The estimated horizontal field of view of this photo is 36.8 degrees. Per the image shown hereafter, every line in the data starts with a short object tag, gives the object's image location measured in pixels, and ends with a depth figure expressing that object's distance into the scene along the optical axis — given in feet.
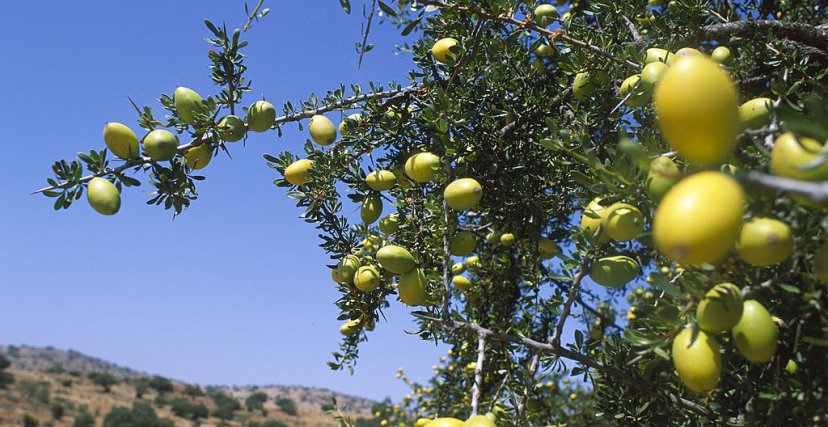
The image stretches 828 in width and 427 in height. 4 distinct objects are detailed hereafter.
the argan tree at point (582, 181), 2.09
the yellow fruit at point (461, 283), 3.59
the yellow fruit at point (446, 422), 2.52
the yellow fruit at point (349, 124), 3.10
